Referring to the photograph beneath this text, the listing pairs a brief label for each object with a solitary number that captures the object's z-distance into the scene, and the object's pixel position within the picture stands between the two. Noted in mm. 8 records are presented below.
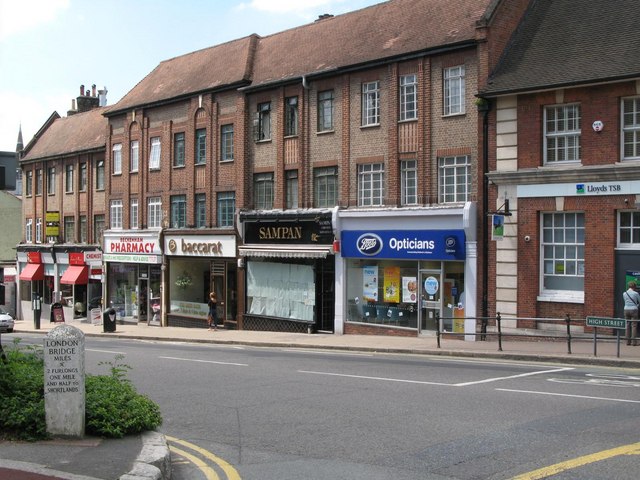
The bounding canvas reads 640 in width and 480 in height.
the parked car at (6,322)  38006
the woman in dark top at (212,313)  33000
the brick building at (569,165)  21203
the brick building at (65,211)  44250
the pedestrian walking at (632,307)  19875
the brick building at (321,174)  25109
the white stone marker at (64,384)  8914
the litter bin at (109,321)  35750
